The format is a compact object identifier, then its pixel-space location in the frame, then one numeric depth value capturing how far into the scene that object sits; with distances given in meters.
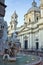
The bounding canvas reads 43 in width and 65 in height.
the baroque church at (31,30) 25.24
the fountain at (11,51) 8.09
